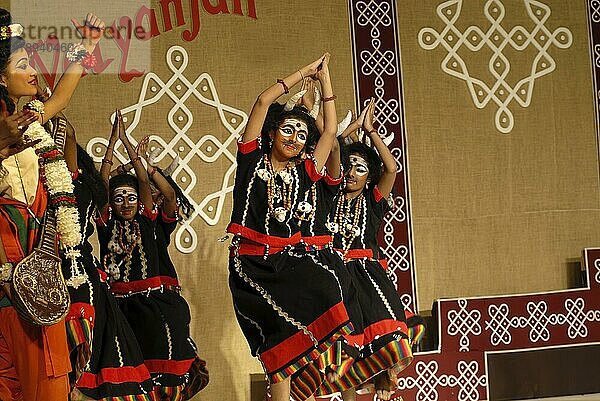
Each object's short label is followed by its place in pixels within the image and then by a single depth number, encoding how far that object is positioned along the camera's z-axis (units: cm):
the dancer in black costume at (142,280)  835
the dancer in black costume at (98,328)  713
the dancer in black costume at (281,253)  718
